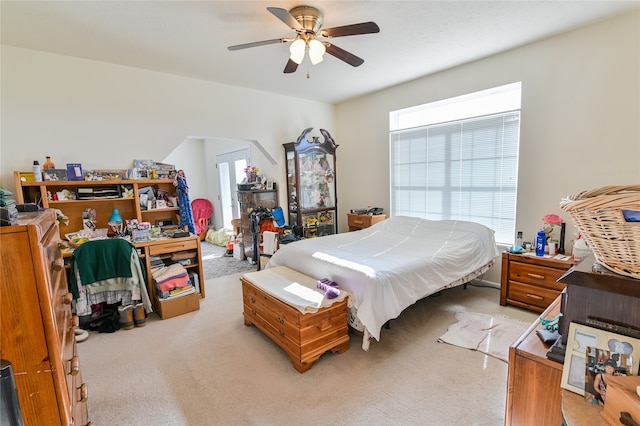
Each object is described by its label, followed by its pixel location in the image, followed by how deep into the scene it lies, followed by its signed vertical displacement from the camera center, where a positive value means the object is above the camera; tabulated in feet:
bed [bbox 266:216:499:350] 7.22 -2.57
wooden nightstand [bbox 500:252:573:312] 8.85 -3.60
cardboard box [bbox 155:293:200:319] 9.84 -4.33
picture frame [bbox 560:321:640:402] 2.47 -1.71
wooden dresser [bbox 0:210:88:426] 2.56 -1.29
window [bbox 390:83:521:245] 11.14 +0.64
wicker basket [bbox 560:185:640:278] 2.35 -0.50
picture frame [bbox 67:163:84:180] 9.61 +0.56
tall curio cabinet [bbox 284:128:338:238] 14.89 -0.28
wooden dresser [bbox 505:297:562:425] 3.08 -2.44
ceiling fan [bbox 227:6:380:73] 6.80 +3.59
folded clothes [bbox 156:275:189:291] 9.89 -3.52
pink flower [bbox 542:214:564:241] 9.39 -1.72
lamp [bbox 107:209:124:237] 10.50 -1.36
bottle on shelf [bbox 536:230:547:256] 9.40 -2.37
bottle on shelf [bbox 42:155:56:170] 9.30 +0.77
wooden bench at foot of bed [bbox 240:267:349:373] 6.74 -3.76
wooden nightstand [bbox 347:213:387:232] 14.64 -2.26
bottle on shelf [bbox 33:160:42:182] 8.90 +0.55
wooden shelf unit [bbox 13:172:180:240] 9.11 -0.54
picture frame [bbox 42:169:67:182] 9.19 +0.47
